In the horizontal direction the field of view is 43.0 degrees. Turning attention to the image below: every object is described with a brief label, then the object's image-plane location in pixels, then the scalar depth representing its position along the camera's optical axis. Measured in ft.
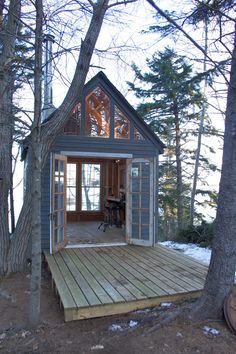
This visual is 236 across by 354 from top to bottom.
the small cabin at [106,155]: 19.75
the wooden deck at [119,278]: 11.28
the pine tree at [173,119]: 36.43
